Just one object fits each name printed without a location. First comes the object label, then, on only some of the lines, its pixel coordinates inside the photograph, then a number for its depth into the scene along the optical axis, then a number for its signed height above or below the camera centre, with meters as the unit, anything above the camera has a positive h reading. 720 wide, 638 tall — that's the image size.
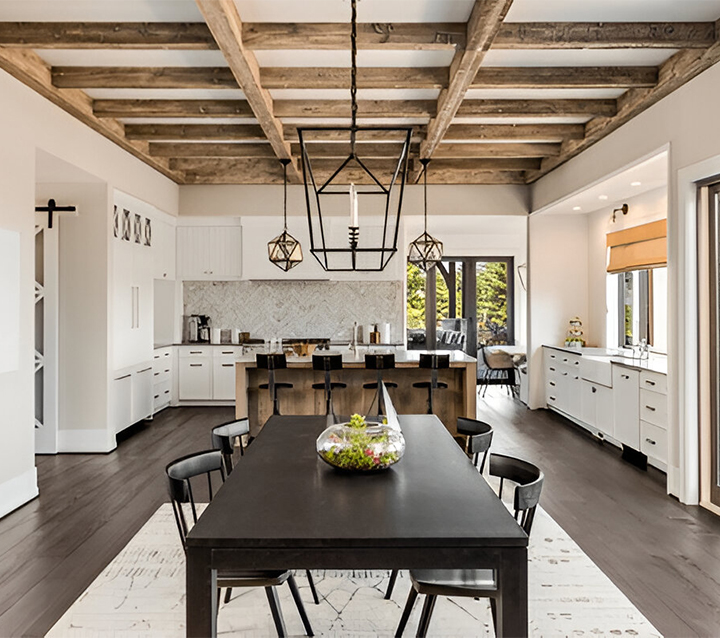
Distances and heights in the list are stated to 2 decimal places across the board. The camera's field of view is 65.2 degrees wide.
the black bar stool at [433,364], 5.19 -0.43
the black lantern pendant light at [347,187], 5.94 +1.74
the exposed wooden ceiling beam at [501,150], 6.27 +1.88
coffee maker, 8.03 -0.14
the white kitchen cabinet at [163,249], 7.07 +0.91
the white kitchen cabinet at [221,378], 7.69 -0.81
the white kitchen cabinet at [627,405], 5.00 -0.81
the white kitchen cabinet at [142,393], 6.21 -0.86
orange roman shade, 5.74 +0.76
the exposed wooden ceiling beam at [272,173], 7.15 +1.89
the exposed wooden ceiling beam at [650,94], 3.74 +1.75
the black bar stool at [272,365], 5.19 -0.44
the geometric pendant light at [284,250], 5.46 +0.67
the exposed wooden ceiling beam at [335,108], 4.87 +1.83
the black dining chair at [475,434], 2.79 -0.62
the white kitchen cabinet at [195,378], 7.70 -0.82
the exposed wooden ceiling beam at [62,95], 3.82 +1.78
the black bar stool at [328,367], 5.17 -0.45
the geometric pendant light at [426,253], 5.44 +0.63
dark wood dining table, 1.59 -0.62
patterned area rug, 2.44 -1.35
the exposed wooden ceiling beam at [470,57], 2.99 +1.66
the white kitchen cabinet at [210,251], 7.87 +0.95
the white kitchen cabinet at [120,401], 5.63 -0.86
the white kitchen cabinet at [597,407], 5.59 -0.94
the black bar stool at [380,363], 5.16 -0.41
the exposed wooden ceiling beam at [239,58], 2.96 +1.65
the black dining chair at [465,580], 1.94 -0.93
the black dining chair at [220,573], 2.00 -0.85
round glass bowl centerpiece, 2.17 -0.51
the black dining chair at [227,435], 2.79 -0.60
